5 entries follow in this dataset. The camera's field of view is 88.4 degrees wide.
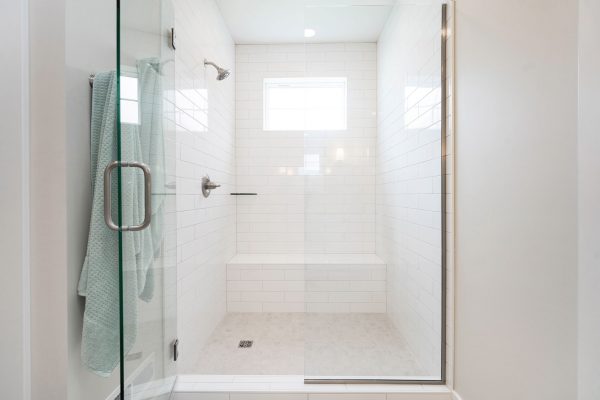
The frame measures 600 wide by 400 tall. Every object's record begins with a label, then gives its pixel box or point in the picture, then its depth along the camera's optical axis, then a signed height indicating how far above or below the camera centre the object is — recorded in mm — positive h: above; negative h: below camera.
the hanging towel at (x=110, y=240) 999 -146
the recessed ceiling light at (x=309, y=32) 1761 +959
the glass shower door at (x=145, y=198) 942 -6
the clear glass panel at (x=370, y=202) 1654 -29
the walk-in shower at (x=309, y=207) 1050 -48
